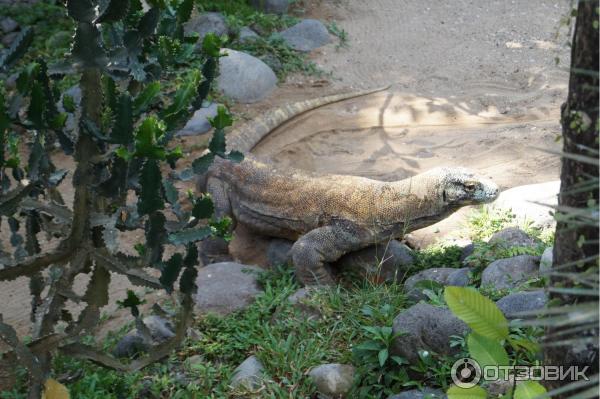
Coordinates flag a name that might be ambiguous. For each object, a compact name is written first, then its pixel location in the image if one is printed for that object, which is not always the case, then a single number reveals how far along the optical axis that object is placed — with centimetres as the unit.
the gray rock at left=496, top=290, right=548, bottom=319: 362
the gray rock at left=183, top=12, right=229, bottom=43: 978
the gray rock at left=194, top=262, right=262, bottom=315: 509
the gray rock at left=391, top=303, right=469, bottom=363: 369
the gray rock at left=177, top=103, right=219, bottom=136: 828
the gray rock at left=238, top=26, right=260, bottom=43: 978
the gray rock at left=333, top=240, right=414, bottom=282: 548
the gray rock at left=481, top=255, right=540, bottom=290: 429
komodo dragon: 550
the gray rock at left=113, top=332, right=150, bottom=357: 449
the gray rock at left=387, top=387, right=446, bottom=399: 354
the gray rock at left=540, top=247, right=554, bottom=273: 414
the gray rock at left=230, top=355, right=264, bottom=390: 404
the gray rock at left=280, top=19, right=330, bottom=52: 1008
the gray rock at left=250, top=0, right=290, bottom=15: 1088
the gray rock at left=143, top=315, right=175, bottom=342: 465
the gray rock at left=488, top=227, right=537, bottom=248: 502
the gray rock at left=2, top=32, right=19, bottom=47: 1004
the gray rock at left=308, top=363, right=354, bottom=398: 387
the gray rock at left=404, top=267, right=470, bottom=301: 459
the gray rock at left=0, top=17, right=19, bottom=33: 1023
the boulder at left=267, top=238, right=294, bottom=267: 613
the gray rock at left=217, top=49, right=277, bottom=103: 895
